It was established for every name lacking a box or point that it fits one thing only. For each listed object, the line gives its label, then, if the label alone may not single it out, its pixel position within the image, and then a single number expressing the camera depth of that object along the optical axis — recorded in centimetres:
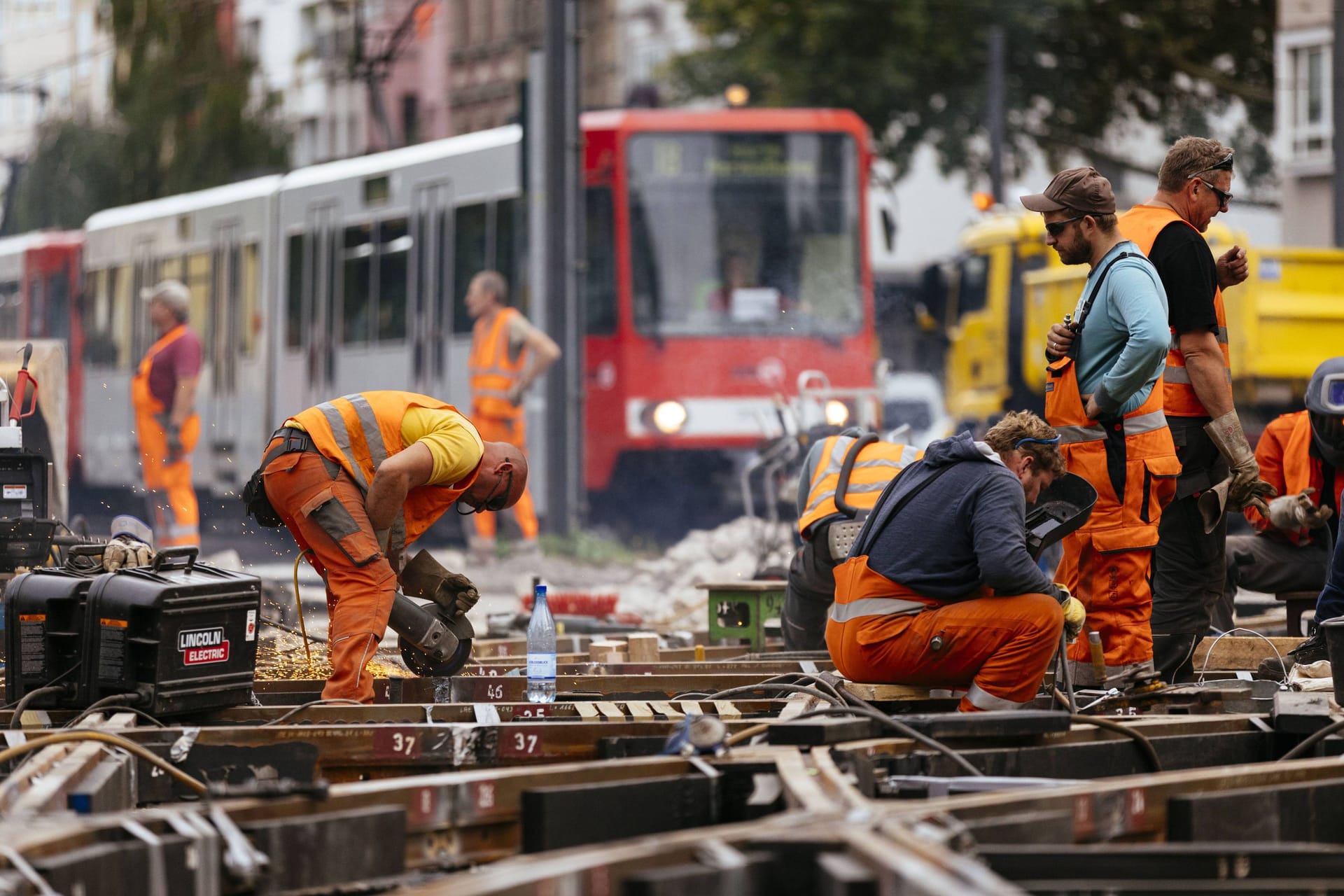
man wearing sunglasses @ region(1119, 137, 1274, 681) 1576
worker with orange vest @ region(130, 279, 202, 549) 3072
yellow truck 3494
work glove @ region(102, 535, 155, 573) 1488
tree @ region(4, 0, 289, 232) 8544
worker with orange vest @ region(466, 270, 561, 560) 3309
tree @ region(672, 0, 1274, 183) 6419
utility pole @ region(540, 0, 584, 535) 3566
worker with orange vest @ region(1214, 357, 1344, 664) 1895
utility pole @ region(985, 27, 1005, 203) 5441
